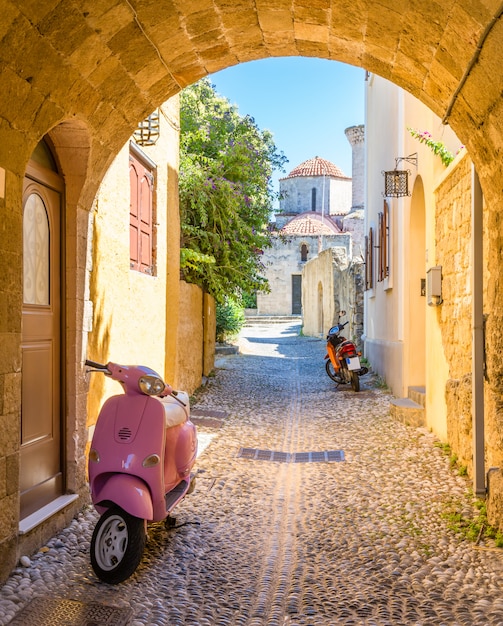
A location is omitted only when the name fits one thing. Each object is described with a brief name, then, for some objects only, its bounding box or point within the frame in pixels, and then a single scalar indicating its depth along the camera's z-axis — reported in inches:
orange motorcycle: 394.3
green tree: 392.8
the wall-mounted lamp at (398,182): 333.7
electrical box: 243.6
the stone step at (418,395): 289.9
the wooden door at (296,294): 1470.2
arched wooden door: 148.4
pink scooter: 127.3
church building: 1446.9
